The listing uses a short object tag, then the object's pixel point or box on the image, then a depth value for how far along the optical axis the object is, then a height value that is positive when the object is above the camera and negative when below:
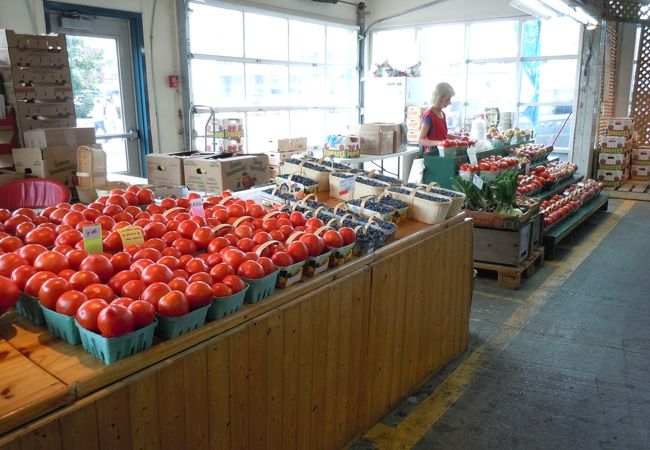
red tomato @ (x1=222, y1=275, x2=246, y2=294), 1.80 -0.54
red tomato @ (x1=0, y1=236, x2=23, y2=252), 2.02 -0.45
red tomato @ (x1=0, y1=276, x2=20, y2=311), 1.62 -0.51
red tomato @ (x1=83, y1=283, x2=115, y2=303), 1.63 -0.51
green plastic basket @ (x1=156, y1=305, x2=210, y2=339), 1.61 -0.61
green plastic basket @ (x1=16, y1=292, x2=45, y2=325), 1.69 -0.59
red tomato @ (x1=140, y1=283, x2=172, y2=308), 1.64 -0.52
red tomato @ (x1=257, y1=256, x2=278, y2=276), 1.94 -0.52
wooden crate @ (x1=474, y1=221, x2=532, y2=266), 4.74 -1.15
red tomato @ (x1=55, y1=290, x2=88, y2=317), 1.57 -0.52
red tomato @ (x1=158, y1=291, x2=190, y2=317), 1.60 -0.54
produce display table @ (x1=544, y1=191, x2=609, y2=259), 5.65 -1.26
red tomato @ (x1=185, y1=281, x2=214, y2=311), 1.66 -0.53
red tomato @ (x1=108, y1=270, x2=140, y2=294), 1.75 -0.51
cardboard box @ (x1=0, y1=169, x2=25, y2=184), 4.24 -0.43
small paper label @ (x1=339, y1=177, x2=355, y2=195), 3.39 -0.44
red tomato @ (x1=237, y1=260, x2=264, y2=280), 1.89 -0.53
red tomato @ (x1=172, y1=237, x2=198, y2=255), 2.15 -0.50
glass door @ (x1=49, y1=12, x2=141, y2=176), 6.17 +0.42
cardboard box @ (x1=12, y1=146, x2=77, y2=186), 4.29 -0.33
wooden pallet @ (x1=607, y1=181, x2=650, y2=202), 8.96 -1.35
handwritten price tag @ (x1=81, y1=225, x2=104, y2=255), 1.99 -0.43
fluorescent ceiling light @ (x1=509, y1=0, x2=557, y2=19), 5.81 +1.18
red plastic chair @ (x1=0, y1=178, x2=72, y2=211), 3.91 -0.52
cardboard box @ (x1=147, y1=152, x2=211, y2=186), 4.11 -0.39
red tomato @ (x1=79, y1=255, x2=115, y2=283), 1.80 -0.48
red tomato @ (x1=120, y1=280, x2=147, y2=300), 1.69 -0.52
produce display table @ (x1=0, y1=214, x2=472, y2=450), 1.41 -0.84
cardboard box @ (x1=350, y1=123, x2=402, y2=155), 7.08 -0.29
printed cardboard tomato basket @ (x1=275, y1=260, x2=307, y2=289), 2.05 -0.59
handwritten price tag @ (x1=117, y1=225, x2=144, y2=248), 2.10 -0.45
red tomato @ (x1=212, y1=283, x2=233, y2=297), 1.76 -0.55
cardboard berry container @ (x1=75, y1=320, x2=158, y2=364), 1.46 -0.61
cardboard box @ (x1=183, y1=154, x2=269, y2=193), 3.89 -0.40
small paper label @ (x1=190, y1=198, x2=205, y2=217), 2.59 -0.42
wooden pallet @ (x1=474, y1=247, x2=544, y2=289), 4.73 -1.38
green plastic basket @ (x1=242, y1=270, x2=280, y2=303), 1.91 -0.60
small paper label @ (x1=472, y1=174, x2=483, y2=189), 4.75 -0.59
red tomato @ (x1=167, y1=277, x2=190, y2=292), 1.71 -0.52
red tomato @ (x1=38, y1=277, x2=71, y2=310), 1.62 -0.51
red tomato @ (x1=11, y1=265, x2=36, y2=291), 1.76 -0.49
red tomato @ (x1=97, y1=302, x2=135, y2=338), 1.45 -0.53
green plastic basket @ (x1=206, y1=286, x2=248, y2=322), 1.76 -0.61
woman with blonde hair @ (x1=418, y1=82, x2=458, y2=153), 6.18 -0.10
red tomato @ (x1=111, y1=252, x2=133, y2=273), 1.89 -0.49
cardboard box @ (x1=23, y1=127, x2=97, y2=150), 4.40 -0.14
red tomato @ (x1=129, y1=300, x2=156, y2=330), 1.53 -0.54
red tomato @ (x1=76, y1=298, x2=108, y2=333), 1.50 -0.53
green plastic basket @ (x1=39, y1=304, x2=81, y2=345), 1.57 -0.59
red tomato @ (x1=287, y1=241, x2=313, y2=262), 2.09 -0.51
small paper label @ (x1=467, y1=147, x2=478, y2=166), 5.86 -0.45
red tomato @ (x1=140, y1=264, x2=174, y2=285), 1.75 -0.50
